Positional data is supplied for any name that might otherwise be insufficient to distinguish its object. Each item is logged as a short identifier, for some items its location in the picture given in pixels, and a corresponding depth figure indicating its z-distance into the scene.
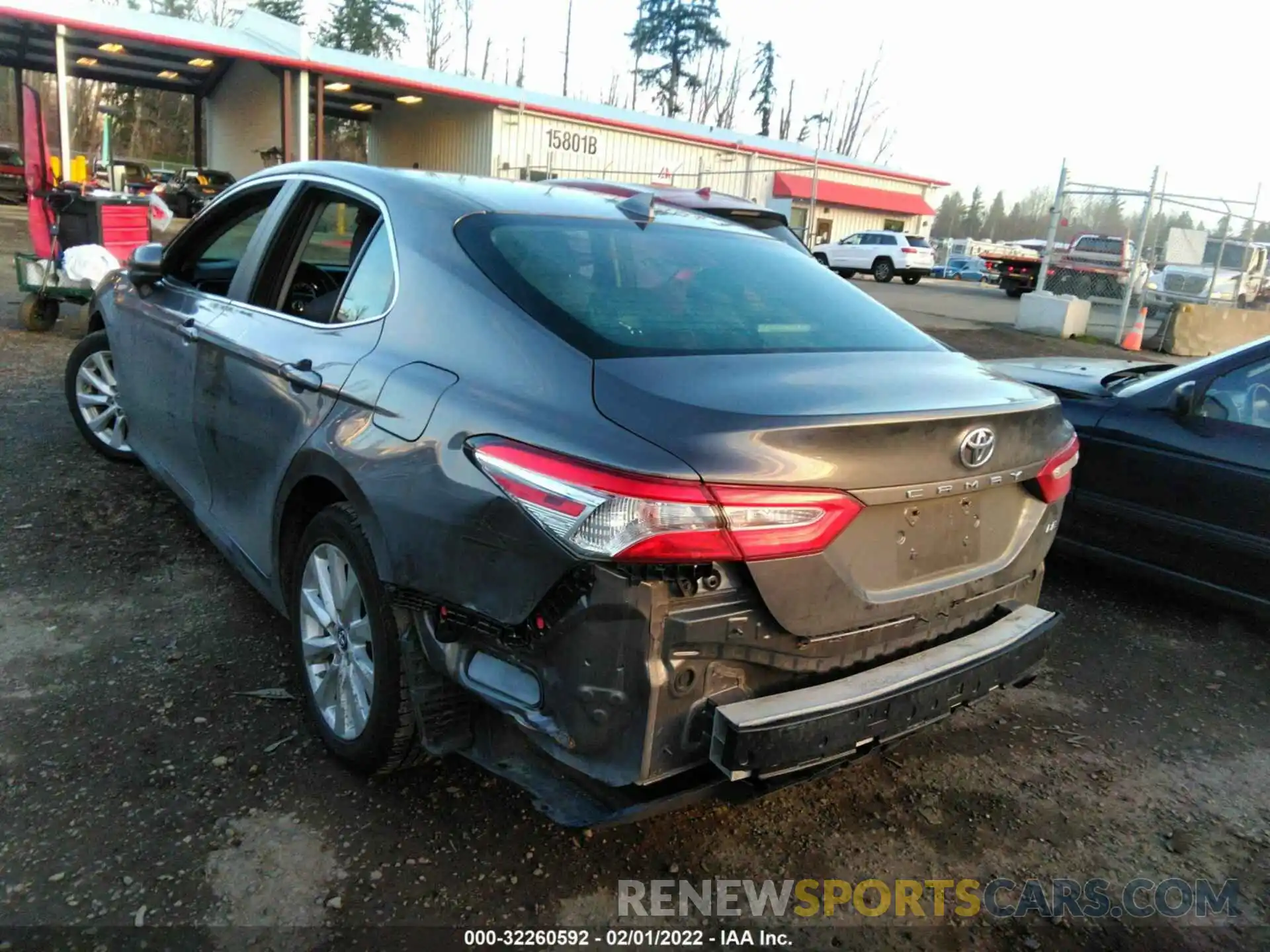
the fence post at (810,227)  19.70
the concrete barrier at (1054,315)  16.47
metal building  20.84
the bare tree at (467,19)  60.56
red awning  30.27
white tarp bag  8.00
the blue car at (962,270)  43.62
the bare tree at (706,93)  58.44
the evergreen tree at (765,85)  61.59
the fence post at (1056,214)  15.27
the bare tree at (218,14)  50.53
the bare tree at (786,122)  64.19
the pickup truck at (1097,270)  16.28
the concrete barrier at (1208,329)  15.68
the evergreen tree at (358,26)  50.50
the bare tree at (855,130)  63.38
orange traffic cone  15.76
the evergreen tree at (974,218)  77.31
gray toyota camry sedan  1.93
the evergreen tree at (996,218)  81.62
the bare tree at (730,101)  60.97
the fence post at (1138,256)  15.02
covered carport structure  19.94
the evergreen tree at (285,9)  48.44
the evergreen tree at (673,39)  55.41
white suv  29.25
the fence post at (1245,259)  15.41
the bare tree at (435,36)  58.97
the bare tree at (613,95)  62.06
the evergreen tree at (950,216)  75.80
